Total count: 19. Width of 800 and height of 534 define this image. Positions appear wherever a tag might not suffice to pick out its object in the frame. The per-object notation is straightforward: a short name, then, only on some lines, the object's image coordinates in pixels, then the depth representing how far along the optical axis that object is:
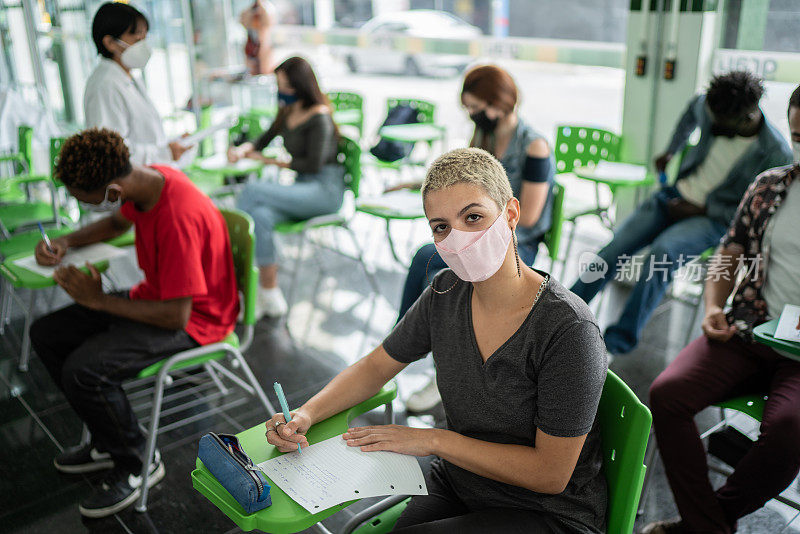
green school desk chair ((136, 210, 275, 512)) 2.33
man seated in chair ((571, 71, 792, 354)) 3.12
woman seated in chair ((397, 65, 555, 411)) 2.94
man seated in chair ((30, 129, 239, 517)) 2.28
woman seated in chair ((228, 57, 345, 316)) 3.87
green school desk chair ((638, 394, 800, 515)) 2.10
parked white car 5.52
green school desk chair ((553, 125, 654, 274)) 4.22
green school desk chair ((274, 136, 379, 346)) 3.75
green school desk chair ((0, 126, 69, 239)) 3.94
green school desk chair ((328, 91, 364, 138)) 5.30
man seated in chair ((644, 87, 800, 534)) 1.99
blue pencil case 1.28
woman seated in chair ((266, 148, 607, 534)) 1.38
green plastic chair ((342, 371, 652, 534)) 1.37
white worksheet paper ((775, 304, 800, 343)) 1.88
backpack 4.95
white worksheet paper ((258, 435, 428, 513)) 1.34
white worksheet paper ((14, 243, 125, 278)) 2.63
